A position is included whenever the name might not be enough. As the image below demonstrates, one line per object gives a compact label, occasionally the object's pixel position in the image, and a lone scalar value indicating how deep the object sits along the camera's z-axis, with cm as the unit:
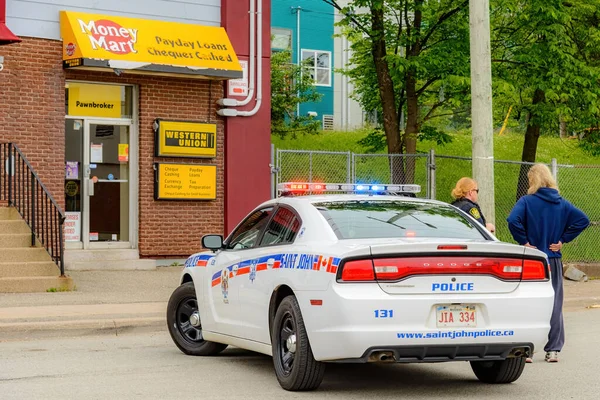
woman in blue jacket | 1009
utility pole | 1430
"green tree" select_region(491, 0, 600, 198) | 2300
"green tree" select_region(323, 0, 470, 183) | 2264
